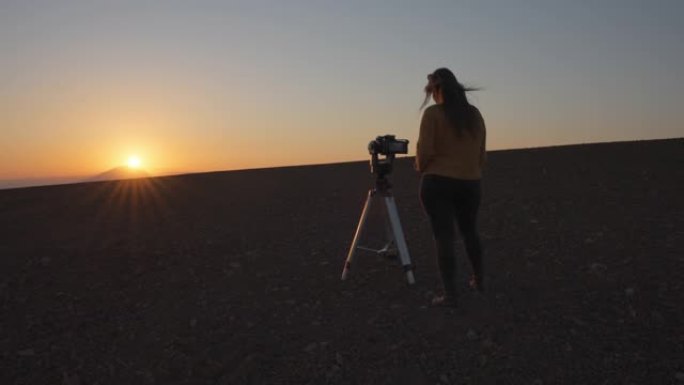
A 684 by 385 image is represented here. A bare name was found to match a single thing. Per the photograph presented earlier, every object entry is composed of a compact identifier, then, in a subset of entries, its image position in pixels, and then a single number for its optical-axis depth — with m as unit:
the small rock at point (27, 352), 5.04
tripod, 5.79
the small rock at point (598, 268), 6.19
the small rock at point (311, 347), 4.71
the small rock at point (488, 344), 4.51
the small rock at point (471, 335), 4.67
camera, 5.64
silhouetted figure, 4.80
